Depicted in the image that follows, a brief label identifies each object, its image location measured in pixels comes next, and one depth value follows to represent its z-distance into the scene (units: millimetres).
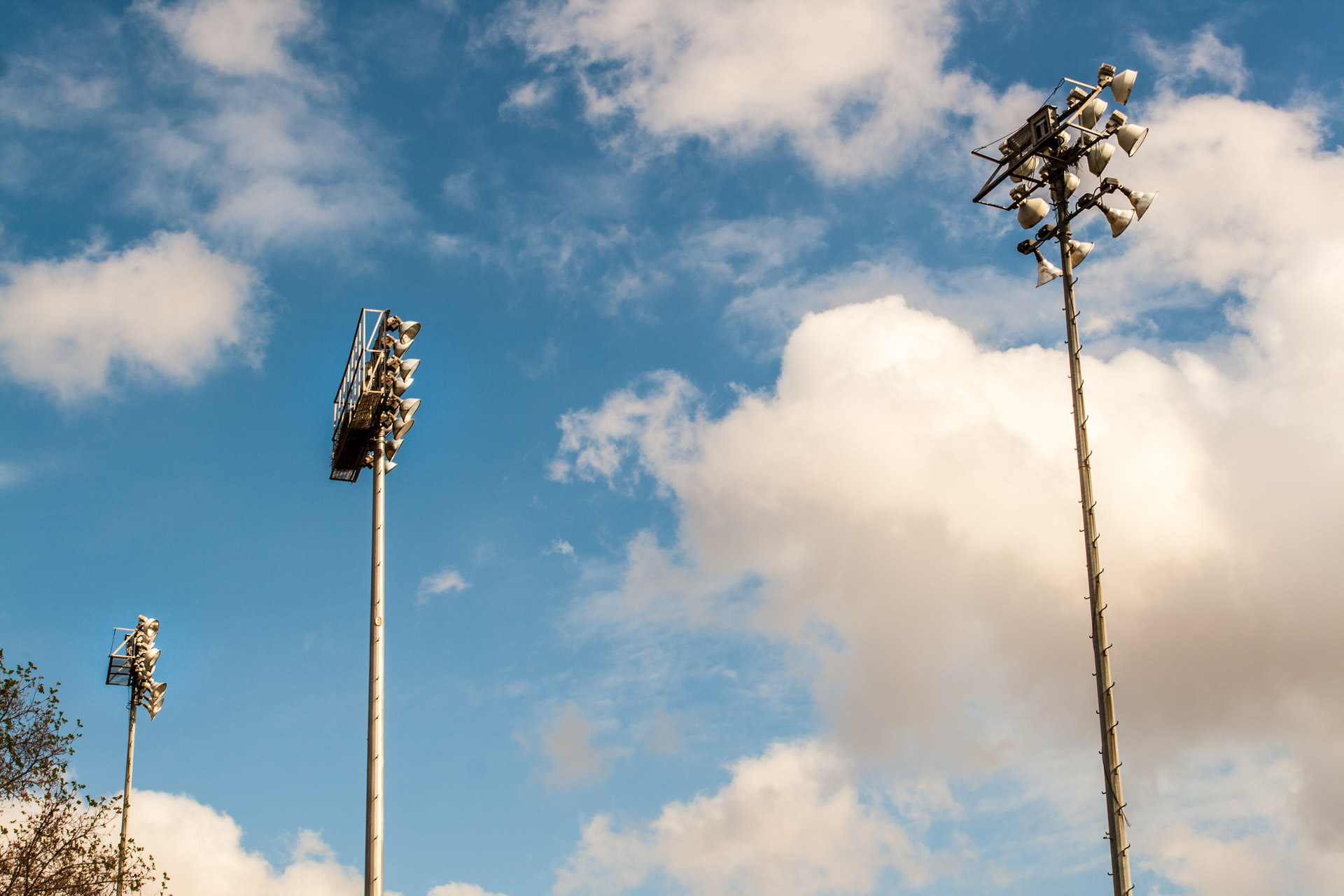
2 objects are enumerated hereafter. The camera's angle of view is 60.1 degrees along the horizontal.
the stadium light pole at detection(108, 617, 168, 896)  46688
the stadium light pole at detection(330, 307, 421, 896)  22688
